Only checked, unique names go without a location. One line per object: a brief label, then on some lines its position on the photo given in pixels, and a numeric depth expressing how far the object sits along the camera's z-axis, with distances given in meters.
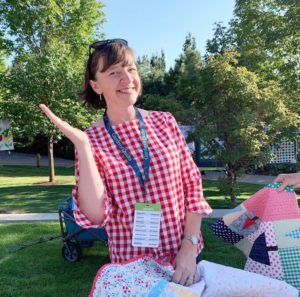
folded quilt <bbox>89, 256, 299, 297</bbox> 1.48
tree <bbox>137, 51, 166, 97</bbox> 27.12
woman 1.65
